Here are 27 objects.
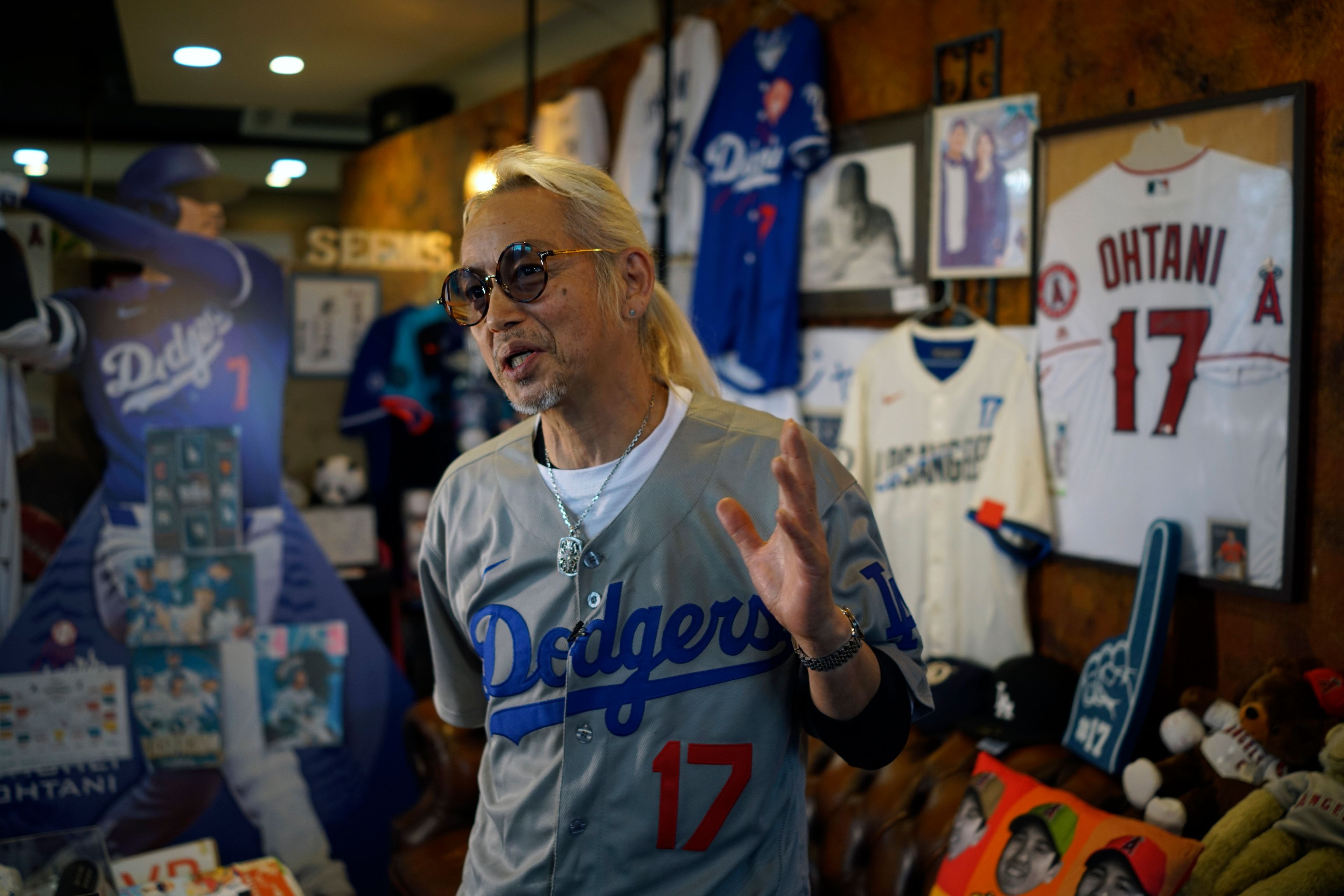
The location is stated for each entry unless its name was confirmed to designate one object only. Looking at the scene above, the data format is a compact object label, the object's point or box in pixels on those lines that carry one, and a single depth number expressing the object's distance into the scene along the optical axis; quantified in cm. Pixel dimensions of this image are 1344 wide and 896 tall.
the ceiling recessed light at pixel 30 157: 316
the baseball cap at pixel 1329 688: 192
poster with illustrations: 315
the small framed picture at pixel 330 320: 353
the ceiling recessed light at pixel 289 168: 353
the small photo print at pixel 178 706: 329
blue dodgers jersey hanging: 310
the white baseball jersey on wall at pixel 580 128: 394
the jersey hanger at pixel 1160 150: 224
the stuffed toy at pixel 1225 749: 192
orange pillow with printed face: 184
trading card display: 328
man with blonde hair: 130
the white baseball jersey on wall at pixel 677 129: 351
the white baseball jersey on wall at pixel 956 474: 258
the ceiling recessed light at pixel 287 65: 359
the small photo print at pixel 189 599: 327
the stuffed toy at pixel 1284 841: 170
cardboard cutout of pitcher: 319
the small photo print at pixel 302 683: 344
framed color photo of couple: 261
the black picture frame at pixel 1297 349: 201
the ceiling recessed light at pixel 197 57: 346
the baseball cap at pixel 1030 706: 237
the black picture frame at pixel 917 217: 285
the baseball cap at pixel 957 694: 251
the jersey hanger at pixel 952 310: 276
